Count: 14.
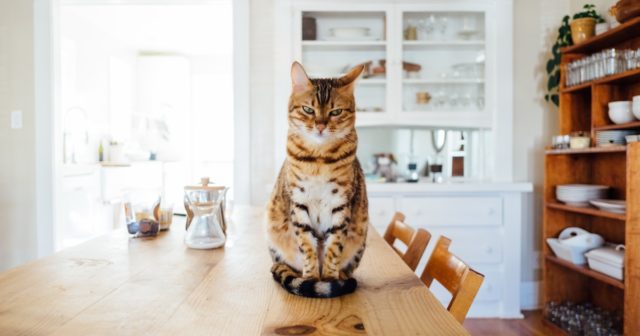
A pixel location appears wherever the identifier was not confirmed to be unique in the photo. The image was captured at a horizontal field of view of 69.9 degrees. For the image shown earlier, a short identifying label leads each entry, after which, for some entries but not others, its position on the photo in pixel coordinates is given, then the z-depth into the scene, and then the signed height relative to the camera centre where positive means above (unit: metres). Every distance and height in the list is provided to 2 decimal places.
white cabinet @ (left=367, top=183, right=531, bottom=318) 2.81 -0.42
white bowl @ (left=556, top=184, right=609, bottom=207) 2.55 -0.23
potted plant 2.61 +0.74
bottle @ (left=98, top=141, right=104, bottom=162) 5.13 +0.01
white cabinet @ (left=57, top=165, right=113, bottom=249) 4.05 -0.47
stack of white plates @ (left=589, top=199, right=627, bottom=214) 2.23 -0.26
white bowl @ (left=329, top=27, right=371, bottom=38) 3.08 +0.82
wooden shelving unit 2.42 -0.10
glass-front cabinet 3.01 +0.60
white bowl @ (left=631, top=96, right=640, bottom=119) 2.14 +0.22
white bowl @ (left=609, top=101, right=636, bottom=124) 2.25 +0.20
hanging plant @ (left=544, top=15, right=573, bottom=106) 2.81 +0.58
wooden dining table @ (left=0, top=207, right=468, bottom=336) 0.67 -0.25
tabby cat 0.80 -0.06
